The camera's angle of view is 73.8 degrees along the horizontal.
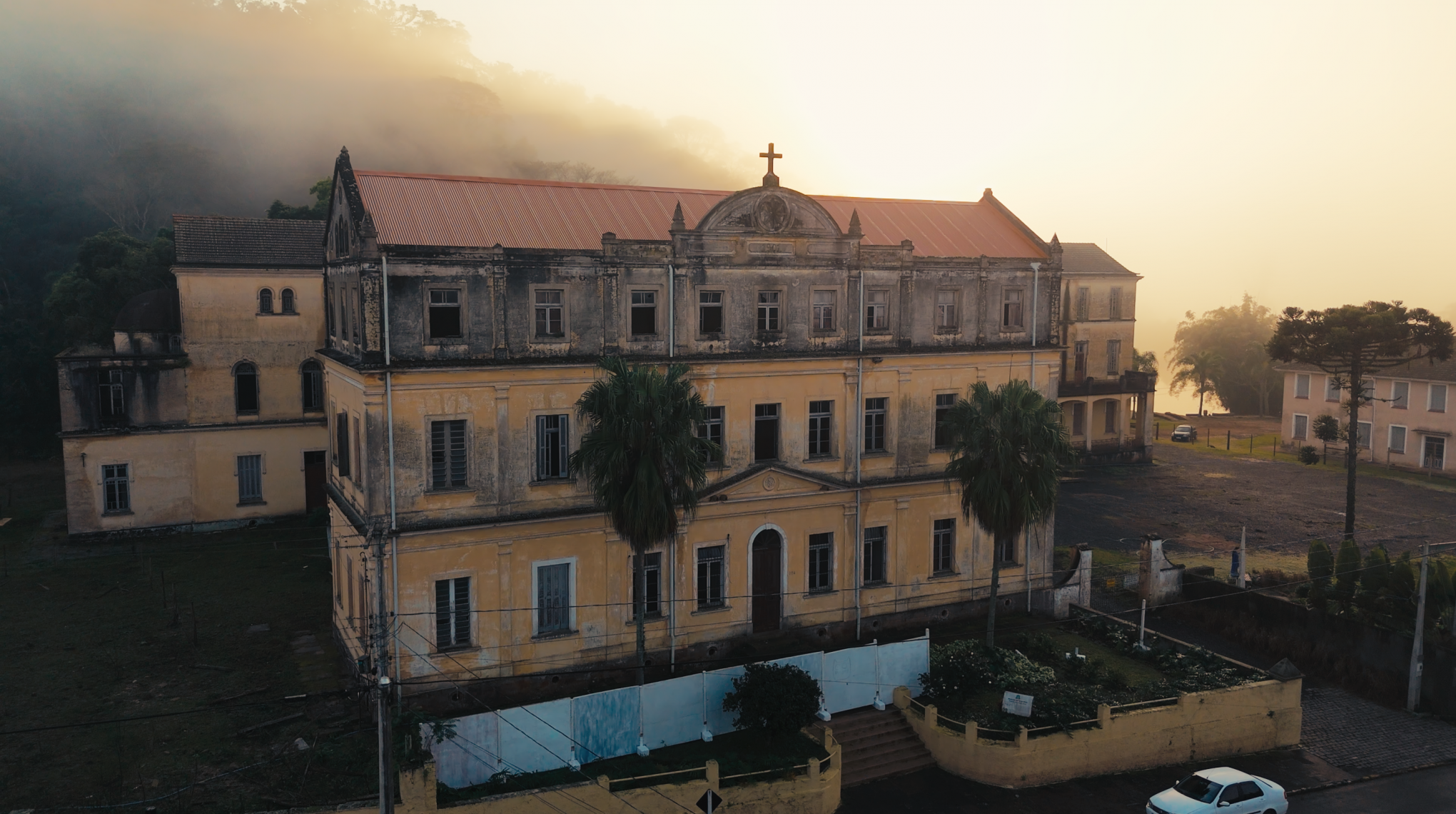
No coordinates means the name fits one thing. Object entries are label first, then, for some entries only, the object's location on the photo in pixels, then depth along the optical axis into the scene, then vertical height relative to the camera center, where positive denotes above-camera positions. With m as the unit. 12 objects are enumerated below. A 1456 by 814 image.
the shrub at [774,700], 23.23 -8.60
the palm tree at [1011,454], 27.52 -3.08
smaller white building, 57.19 -3.86
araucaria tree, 40.25 +0.47
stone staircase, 24.23 -10.28
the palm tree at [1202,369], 92.31 -2.11
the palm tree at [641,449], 23.70 -2.63
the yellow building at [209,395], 41.88 -2.50
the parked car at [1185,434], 74.25 -6.63
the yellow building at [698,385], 25.12 -1.68
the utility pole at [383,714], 15.97 -6.19
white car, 21.98 -10.31
